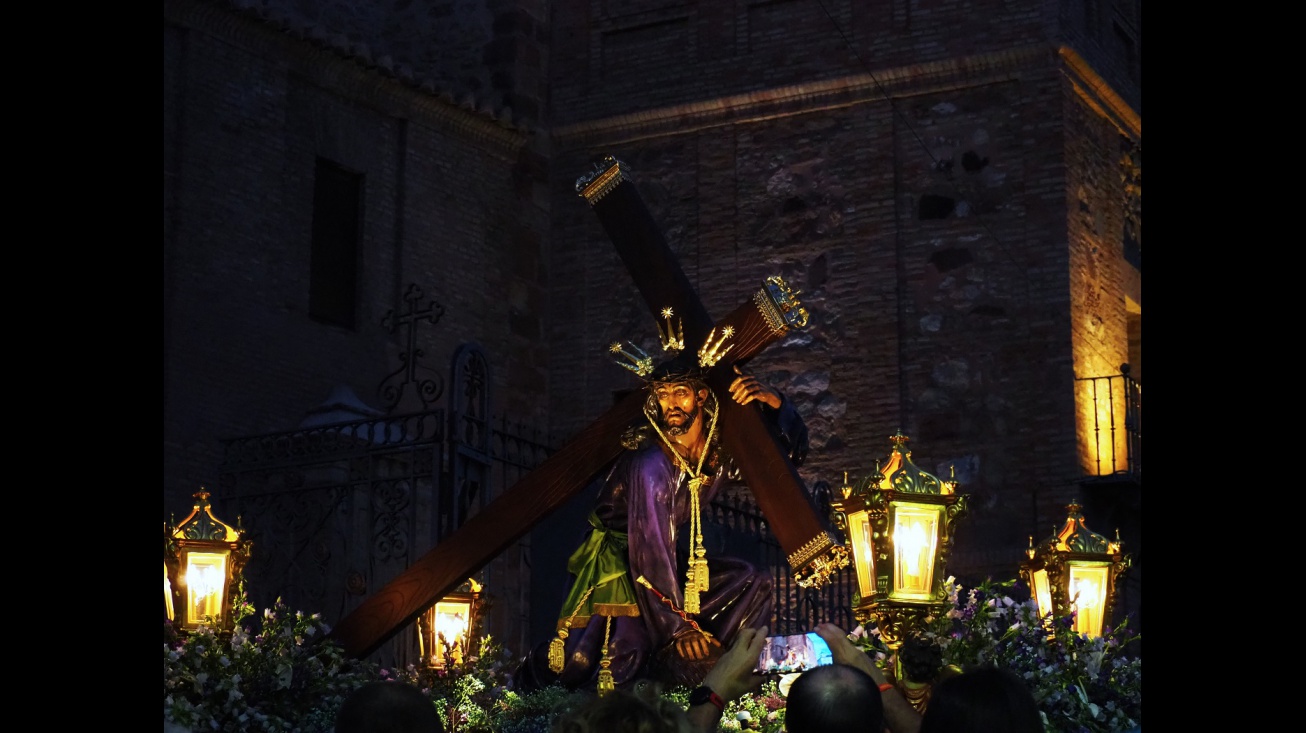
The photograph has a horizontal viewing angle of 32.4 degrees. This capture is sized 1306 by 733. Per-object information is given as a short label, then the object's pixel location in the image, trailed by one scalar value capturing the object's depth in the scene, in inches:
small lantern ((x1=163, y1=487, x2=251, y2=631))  386.6
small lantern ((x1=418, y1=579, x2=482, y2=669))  427.5
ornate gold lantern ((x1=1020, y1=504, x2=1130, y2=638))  393.4
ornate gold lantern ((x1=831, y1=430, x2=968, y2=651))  337.7
